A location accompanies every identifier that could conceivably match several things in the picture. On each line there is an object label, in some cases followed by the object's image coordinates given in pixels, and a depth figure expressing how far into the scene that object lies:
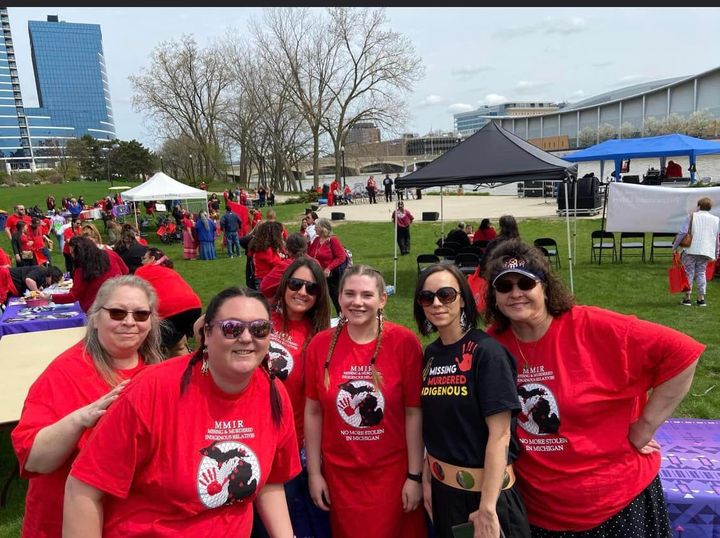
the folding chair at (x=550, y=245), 11.23
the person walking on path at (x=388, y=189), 33.91
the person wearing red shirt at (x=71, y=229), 14.32
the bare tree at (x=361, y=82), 42.16
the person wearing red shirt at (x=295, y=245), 6.14
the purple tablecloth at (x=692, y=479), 2.56
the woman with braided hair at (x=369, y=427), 2.28
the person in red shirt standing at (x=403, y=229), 13.80
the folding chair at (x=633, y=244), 11.77
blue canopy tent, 14.82
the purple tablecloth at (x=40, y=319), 6.00
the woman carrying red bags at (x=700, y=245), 7.79
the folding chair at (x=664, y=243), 11.48
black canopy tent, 8.59
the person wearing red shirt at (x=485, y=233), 10.95
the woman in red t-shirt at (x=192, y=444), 1.58
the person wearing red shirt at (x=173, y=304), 5.13
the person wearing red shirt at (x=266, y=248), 6.96
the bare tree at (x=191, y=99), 45.31
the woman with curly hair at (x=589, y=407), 1.97
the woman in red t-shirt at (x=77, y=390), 1.78
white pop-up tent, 19.25
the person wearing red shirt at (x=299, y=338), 2.57
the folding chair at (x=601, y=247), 12.02
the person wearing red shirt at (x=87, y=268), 5.75
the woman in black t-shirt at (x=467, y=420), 1.85
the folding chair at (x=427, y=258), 10.29
